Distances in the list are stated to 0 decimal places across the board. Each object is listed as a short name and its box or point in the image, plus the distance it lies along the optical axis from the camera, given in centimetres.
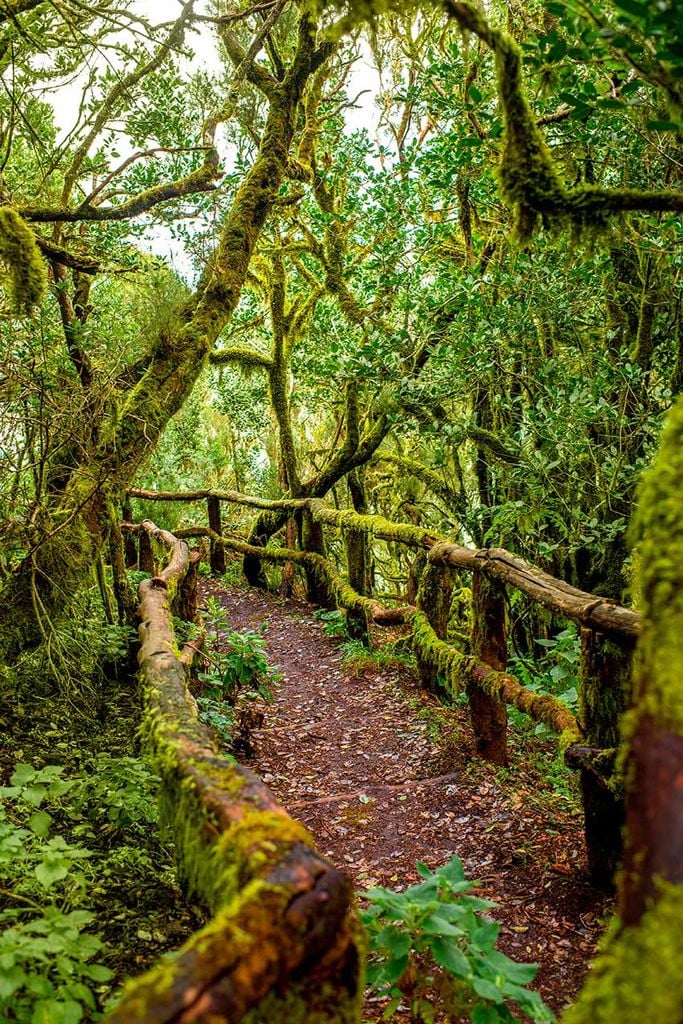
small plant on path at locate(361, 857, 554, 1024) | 234
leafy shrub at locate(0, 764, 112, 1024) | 190
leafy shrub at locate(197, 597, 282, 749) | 601
